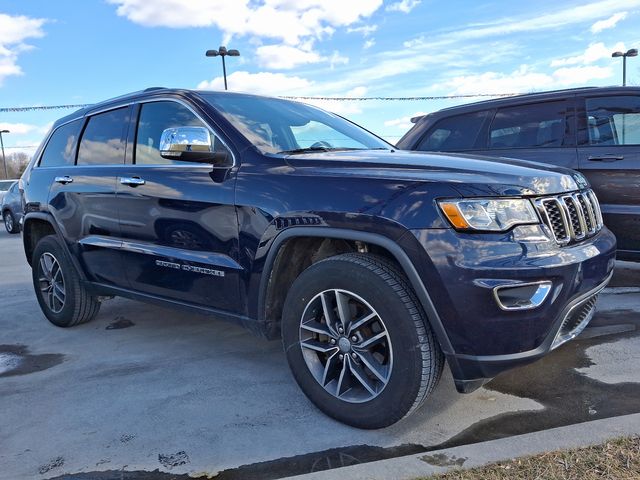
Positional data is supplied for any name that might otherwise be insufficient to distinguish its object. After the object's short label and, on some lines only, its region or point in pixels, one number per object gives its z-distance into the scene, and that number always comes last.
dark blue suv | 2.42
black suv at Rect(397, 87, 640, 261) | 4.82
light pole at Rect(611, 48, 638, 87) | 25.08
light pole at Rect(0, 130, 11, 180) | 49.26
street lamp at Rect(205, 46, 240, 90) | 20.73
